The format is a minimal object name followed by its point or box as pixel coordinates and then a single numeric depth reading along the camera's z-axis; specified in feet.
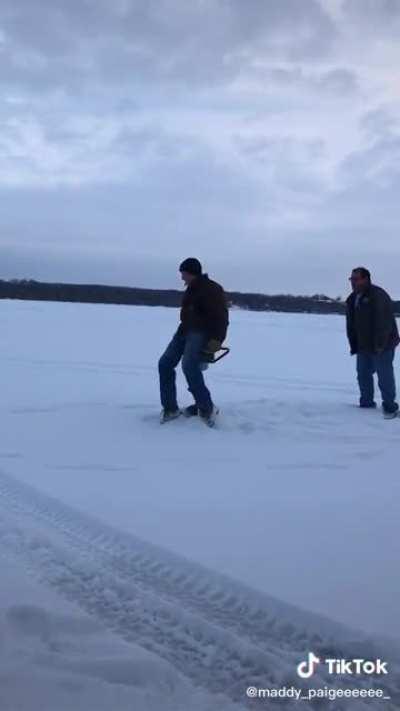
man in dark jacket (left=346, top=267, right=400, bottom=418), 27.61
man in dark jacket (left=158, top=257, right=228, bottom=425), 25.14
